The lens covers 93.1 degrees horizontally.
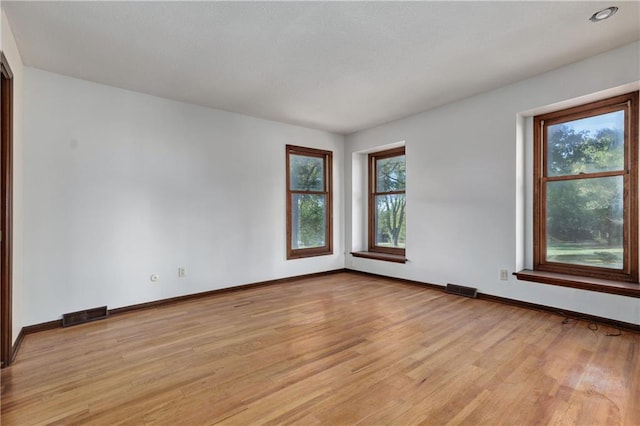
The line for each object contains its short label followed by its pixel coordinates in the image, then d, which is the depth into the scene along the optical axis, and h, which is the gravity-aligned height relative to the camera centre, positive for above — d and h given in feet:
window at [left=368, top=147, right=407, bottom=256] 17.53 +0.67
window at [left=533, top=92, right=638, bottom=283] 9.99 +0.81
